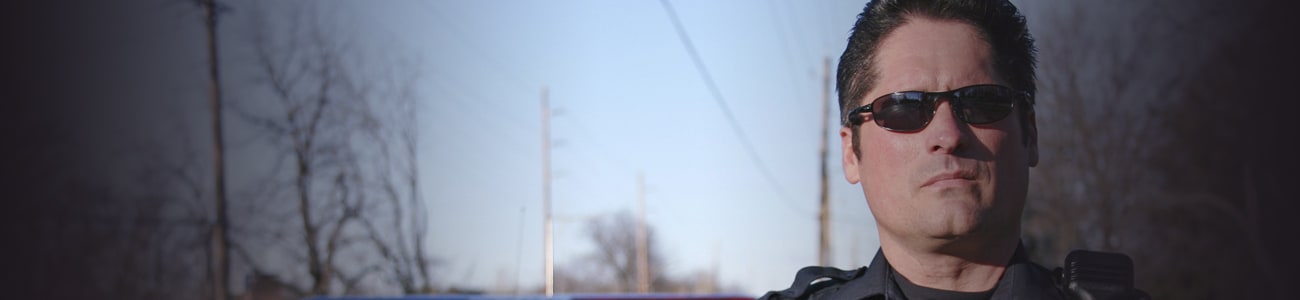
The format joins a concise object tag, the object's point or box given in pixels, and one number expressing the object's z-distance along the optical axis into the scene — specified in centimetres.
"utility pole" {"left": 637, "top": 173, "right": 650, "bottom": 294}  2999
